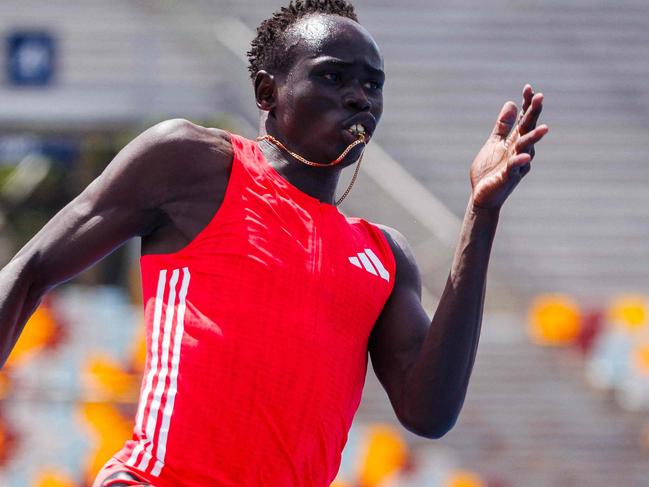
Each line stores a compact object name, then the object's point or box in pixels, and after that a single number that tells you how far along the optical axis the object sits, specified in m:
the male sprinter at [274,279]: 5.55
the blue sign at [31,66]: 23.19
